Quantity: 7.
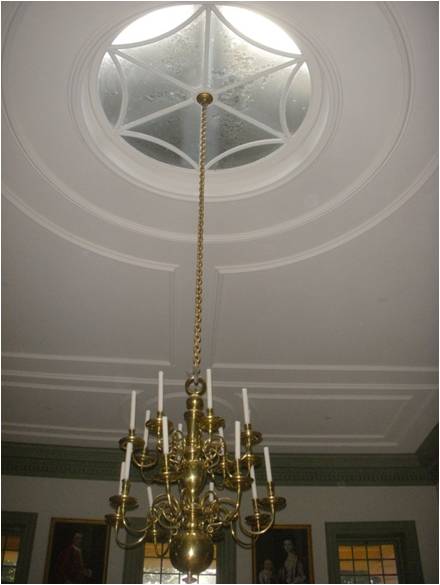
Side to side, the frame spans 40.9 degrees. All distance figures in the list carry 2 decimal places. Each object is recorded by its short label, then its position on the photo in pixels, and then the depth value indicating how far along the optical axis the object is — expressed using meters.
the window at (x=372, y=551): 9.15
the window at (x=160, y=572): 9.02
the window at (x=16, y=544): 8.78
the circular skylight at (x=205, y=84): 4.23
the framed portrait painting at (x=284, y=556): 9.01
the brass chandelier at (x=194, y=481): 3.32
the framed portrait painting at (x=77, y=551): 8.85
